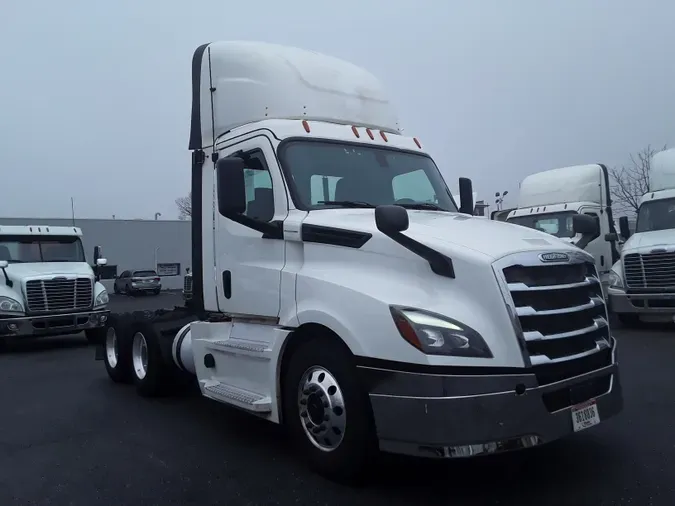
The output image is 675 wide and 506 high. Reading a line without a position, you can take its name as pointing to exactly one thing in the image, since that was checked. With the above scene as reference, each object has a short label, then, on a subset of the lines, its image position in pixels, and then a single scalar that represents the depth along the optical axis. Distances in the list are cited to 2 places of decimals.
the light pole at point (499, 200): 29.08
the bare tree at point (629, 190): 35.16
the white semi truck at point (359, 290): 3.92
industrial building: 41.44
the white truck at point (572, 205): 14.83
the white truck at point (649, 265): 11.90
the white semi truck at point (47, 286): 12.53
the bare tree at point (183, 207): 69.88
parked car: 34.41
